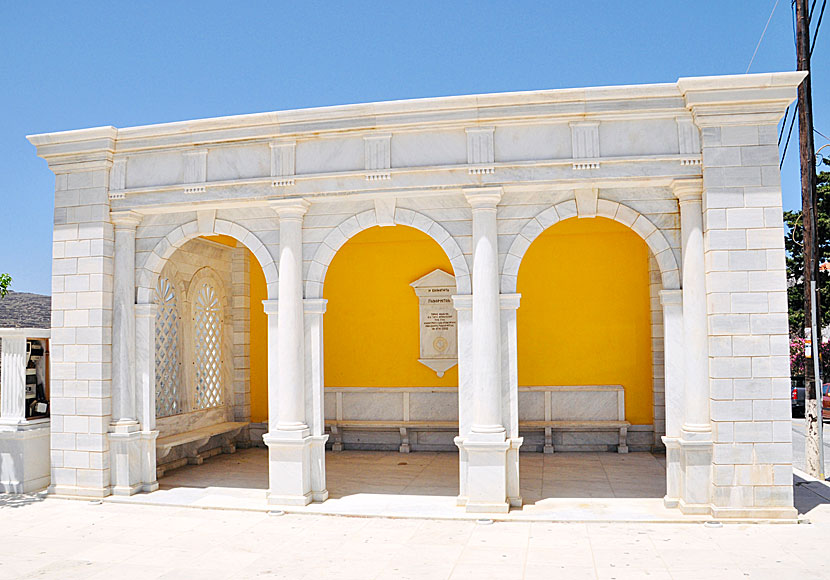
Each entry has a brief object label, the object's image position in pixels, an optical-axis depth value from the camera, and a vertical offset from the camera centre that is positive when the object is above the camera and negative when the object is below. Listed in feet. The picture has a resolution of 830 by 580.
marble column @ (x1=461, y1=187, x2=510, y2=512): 23.76 -1.94
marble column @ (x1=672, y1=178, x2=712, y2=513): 22.99 -1.42
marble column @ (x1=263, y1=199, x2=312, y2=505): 25.23 -2.26
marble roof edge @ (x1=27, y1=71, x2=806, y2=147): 22.72 +7.99
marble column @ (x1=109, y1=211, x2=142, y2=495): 27.20 -1.66
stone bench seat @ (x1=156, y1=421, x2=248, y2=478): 30.81 -5.58
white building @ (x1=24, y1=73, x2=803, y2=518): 22.82 +3.42
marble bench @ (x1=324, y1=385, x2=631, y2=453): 35.77 -4.80
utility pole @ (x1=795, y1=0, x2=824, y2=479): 28.99 +4.78
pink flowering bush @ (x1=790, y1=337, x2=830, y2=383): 60.75 -3.51
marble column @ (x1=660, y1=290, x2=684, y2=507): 23.80 -2.33
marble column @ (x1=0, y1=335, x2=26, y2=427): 28.25 -2.19
